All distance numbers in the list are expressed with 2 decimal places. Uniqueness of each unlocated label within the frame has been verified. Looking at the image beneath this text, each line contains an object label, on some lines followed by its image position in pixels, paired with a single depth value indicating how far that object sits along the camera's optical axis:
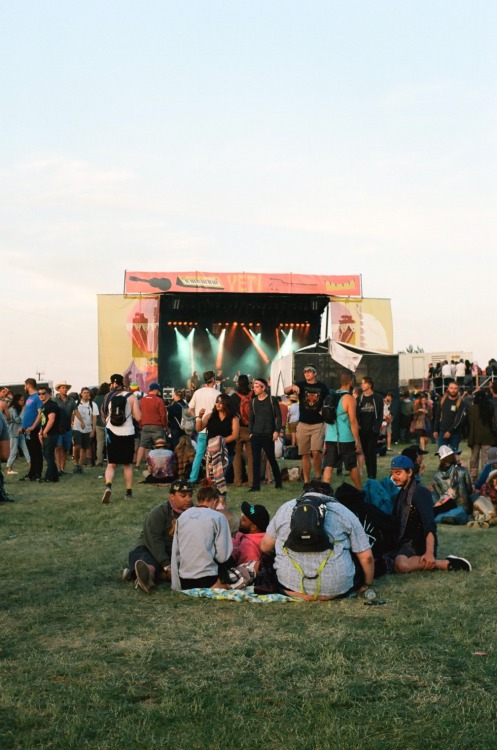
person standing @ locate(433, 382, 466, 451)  15.55
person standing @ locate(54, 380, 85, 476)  17.67
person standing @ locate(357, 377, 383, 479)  14.90
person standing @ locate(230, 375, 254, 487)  15.18
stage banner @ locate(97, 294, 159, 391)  32.81
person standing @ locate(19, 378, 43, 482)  16.70
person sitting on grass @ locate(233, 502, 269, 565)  7.65
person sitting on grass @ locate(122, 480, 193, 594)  7.55
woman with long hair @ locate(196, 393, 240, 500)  13.81
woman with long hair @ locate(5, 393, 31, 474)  18.55
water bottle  6.80
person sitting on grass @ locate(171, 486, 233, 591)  7.20
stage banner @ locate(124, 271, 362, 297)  33.28
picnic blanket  6.82
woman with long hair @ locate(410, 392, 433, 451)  24.64
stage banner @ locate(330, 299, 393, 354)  34.50
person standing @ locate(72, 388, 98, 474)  19.08
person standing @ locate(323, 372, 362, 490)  12.69
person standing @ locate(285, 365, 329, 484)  13.83
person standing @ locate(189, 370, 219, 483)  14.99
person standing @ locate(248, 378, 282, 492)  14.36
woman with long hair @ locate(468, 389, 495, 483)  14.33
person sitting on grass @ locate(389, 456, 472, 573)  7.84
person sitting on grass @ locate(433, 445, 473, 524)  11.07
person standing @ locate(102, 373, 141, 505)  12.98
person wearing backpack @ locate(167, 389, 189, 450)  18.89
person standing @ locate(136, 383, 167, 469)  16.38
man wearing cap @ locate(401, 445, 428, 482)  9.39
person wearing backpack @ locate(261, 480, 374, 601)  6.58
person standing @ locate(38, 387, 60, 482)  16.47
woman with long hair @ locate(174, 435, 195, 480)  15.27
